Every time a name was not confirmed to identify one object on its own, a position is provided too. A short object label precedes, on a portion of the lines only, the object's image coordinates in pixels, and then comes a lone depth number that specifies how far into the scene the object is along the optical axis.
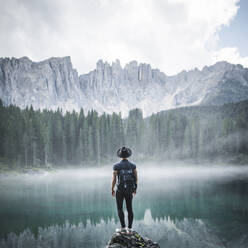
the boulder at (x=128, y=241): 8.79
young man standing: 9.73
